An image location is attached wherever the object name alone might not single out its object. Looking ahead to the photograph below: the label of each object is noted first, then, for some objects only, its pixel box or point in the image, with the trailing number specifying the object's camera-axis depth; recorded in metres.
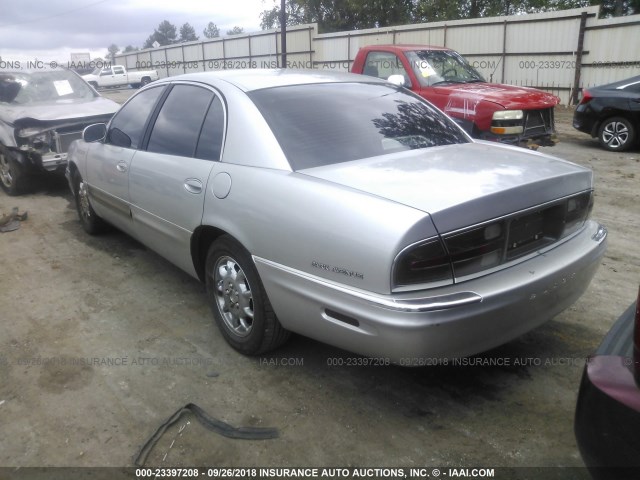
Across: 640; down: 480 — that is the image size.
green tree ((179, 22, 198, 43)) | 114.38
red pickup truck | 7.18
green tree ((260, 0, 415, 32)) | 31.92
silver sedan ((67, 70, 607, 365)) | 2.38
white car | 36.56
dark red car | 1.68
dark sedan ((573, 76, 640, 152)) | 9.27
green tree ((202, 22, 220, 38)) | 130.00
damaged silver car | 7.17
